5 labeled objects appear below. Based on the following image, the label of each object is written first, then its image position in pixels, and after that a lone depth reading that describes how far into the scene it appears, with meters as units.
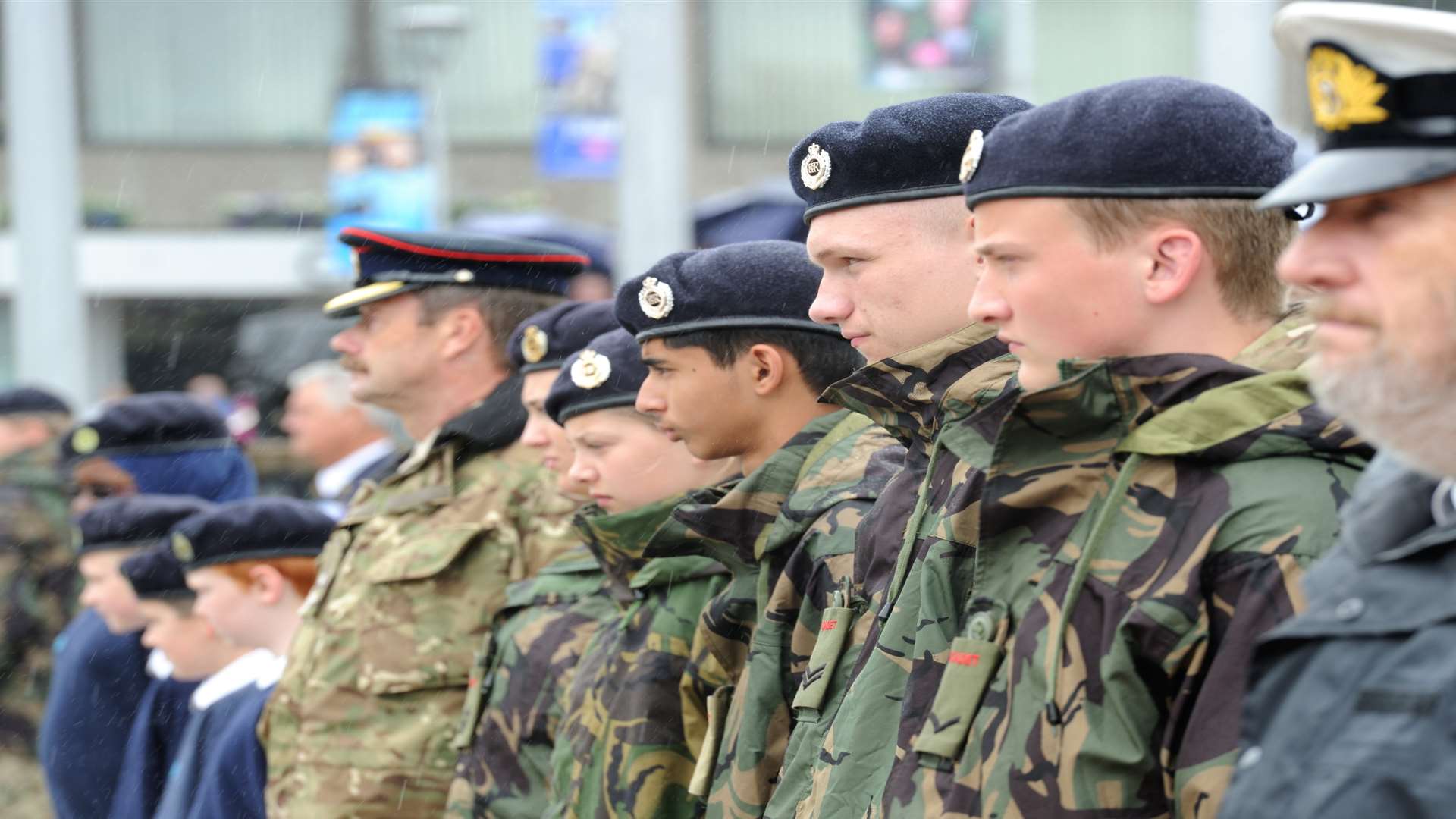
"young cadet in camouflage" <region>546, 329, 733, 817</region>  7.61
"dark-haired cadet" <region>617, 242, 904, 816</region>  6.66
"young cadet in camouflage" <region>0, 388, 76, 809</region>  13.97
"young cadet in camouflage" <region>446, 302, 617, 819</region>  9.01
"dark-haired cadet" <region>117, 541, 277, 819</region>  10.63
